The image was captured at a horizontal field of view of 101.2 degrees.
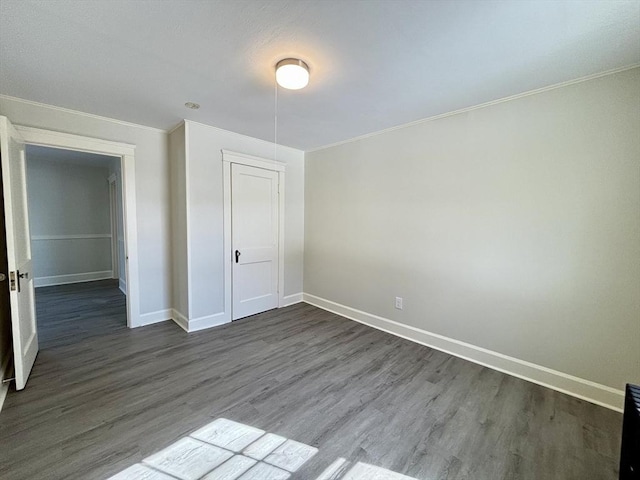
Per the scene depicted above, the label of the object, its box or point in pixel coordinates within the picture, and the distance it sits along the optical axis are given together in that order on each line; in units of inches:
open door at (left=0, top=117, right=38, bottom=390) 77.5
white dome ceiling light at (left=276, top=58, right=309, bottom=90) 71.7
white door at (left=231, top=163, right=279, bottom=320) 140.7
